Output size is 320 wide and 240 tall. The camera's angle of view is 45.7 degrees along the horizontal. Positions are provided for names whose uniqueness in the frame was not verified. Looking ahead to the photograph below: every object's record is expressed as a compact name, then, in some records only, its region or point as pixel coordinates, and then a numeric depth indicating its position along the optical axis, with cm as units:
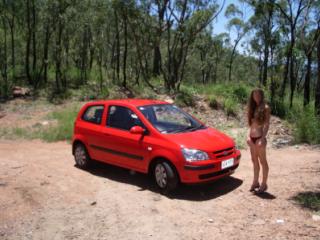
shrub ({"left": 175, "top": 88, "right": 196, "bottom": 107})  1584
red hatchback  636
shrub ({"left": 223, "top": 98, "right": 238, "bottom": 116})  1544
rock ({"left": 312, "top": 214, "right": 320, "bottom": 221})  527
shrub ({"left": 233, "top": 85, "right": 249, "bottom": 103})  1691
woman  612
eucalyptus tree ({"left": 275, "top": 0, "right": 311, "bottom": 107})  1625
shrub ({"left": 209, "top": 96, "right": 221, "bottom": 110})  1592
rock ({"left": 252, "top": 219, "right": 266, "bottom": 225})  528
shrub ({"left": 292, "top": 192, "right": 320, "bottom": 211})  574
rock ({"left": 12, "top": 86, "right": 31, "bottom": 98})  1800
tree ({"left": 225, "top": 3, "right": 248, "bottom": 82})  3388
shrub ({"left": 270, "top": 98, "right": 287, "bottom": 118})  1588
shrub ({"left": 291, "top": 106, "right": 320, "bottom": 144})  1038
